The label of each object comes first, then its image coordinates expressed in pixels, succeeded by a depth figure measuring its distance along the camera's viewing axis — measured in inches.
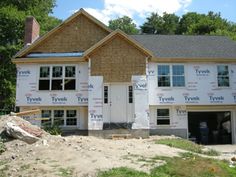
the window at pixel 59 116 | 521.2
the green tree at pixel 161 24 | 1336.5
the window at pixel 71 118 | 520.9
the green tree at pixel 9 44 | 784.4
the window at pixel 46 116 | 516.0
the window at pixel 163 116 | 516.9
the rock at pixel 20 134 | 324.5
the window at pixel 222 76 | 530.4
